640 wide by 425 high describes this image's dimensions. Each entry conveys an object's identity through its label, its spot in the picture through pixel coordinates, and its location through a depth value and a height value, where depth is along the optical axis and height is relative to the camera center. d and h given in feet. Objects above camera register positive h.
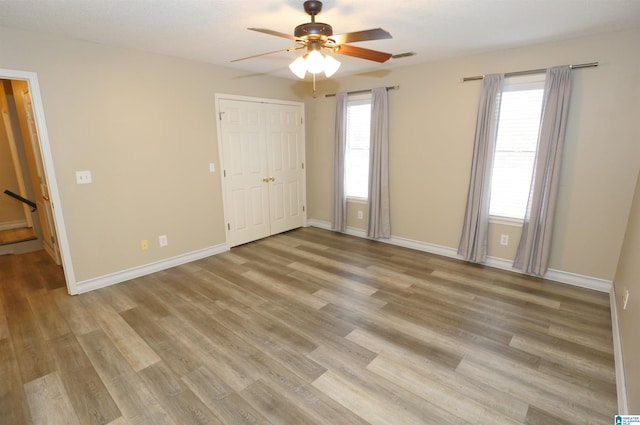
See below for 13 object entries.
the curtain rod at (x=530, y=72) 9.66 +2.60
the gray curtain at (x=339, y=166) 15.75 -0.96
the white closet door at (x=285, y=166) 16.17 -0.96
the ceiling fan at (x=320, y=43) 6.42 +2.31
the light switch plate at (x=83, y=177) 10.19 -0.92
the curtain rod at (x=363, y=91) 13.93 +2.74
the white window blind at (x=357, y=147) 15.38 +0.05
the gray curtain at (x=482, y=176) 11.41 -1.09
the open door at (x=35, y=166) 11.11 -0.70
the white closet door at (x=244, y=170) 14.20 -1.06
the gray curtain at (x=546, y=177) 10.09 -1.03
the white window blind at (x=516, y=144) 10.88 +0.12
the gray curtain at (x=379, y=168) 14.30 -0.96
